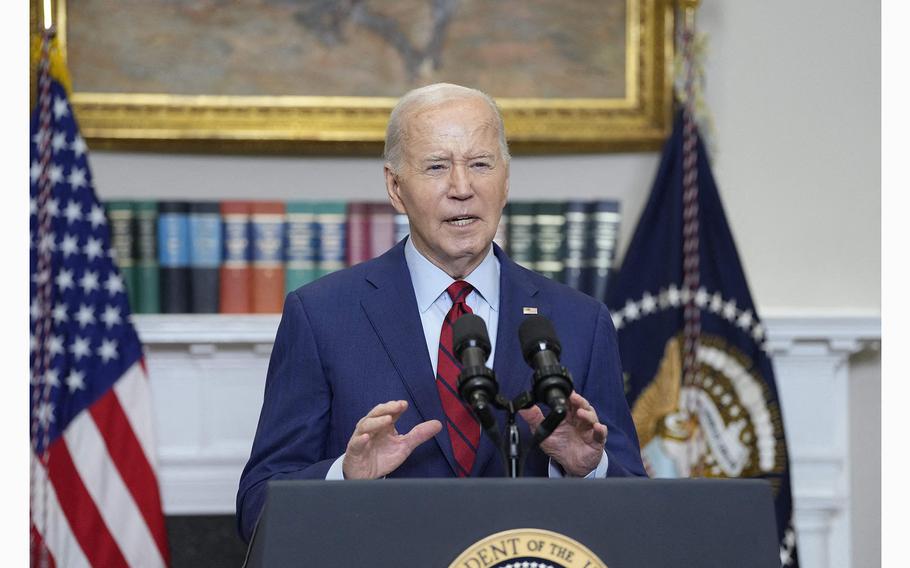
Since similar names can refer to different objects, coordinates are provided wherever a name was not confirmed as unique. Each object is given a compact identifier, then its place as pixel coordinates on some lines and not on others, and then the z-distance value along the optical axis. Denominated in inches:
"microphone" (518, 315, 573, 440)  138.3
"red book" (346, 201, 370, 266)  353.1
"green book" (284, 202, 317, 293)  352.5
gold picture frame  355.3
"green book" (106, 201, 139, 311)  347.3
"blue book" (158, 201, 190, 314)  347.6
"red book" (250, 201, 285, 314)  350.9
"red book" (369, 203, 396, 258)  353.4
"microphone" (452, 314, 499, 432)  137.3
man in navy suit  175.0
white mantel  350.0
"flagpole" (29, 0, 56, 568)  311.7
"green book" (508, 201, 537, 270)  354.0
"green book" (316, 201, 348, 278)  352.8
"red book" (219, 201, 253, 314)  350.0
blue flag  351.9
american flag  323.9
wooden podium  126.2
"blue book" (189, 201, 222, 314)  348.5
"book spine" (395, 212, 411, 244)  355.6
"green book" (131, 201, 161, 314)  346.9
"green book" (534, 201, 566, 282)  353.7
